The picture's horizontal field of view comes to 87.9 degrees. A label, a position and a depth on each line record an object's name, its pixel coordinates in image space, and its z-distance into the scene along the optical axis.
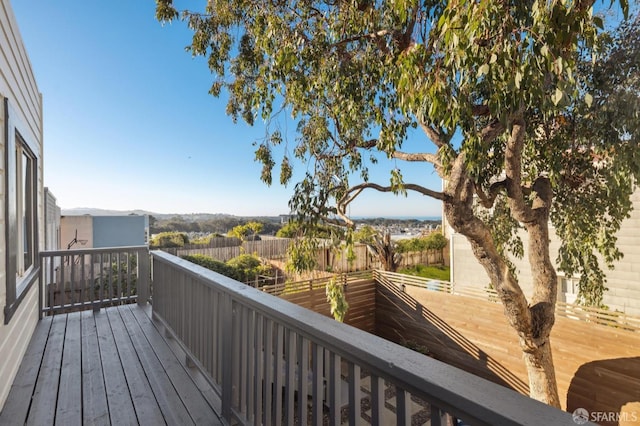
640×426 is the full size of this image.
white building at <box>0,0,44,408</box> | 2.20
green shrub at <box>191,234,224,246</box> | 13.97
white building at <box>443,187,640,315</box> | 5.82
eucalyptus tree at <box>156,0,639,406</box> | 3.04
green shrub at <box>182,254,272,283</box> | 9.84
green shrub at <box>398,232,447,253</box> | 14.15
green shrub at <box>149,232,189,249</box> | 14.44
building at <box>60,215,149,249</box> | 14.52
